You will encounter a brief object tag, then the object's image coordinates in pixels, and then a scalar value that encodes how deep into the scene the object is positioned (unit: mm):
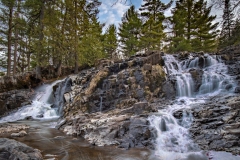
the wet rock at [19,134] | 6855
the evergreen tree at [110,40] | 27594
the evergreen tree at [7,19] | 14594
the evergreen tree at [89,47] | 16734
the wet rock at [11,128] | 7689
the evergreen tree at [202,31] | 23359
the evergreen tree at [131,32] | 25406
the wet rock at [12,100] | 13040
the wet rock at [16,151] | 3842
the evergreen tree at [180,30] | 22078
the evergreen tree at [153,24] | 23609
